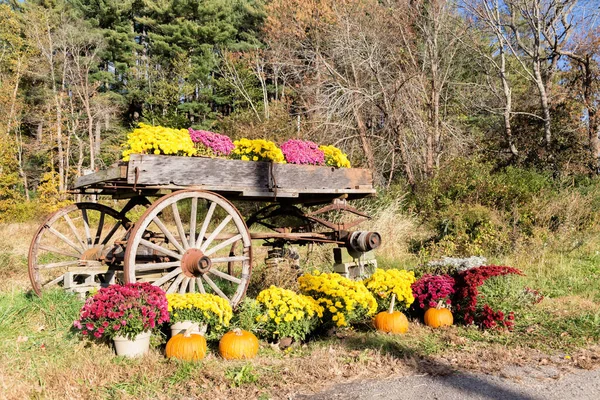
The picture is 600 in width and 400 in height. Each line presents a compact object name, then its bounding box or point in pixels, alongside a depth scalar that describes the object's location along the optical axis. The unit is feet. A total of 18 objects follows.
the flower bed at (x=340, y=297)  13.67
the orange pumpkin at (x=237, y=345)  11.63
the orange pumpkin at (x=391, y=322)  14.39
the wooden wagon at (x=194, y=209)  13.19
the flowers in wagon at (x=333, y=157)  18.29
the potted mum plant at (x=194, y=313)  12.26
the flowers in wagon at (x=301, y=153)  16.98
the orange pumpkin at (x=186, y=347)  11.23
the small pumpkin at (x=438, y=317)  15.26
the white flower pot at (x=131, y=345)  11.25
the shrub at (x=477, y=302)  14.80
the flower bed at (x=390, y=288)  15.20
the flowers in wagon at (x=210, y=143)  15.08
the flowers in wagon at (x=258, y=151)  15.60
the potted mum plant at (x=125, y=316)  11.00
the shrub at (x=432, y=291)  15.60
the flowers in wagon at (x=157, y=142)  13.44
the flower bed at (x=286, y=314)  12.71
